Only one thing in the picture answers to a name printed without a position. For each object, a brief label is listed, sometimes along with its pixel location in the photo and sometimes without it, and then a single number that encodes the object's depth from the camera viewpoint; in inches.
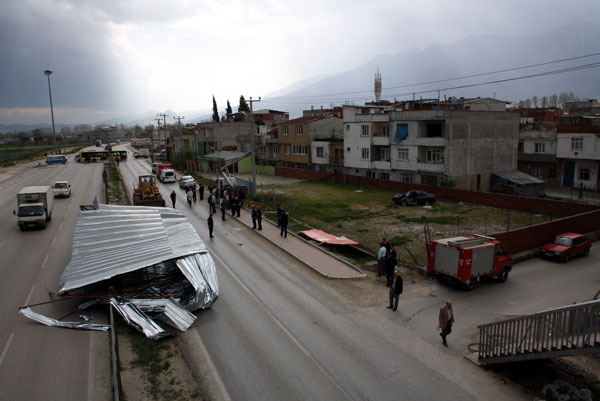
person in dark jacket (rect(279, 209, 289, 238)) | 1010.7
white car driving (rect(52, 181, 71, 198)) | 1658.5
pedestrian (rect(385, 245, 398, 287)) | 695.7
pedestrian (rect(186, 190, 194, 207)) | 1477.2
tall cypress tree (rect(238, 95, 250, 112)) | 4508.6
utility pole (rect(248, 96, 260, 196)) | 1541.1
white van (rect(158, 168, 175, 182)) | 2145.7
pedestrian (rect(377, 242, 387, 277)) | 756.0
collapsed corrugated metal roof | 549.3
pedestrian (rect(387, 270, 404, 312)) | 597.3
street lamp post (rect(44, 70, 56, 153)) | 3572.8
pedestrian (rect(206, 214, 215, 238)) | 1005.2
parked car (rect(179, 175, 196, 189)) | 1873.8
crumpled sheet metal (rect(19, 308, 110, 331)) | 520.2
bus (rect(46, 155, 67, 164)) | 3245.6
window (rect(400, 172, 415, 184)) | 1930.0
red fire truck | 705.6
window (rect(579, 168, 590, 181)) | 1833.2
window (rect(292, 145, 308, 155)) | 2453.5
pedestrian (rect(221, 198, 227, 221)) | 1223.7
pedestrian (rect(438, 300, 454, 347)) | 494.0
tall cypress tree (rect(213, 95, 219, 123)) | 4799.2
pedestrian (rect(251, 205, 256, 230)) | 1104.2
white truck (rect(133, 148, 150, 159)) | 4185.5
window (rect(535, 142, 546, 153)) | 2017.6
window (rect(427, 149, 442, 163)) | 1777.6
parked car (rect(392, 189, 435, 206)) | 1487.5
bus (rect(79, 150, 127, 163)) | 3533.5
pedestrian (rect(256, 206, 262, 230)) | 1096.2
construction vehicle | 1227.2
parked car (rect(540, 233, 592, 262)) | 923.4
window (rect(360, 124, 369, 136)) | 2075.5
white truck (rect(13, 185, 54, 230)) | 1093.8
